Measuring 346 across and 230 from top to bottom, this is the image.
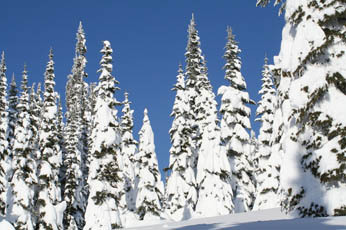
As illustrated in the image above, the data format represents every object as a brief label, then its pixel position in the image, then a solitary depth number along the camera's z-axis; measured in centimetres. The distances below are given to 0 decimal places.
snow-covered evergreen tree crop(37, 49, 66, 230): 3619
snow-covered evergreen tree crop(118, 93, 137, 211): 4951
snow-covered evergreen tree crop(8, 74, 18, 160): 4252
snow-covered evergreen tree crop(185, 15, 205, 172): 4122
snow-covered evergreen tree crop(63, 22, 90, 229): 4888
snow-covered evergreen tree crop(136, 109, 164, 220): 3928
